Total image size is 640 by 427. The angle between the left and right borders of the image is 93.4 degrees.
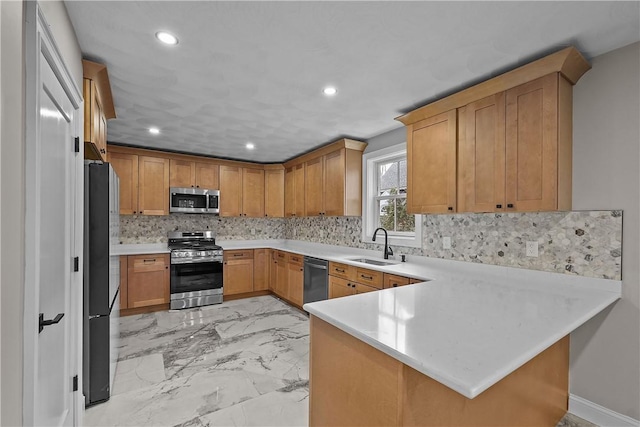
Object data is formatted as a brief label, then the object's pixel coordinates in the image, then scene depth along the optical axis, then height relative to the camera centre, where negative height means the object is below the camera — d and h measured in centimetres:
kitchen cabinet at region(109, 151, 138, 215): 436 +51
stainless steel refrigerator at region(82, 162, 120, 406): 203 -47
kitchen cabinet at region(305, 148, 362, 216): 407 +43
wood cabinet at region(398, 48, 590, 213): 202 +56
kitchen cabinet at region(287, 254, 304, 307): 440 -98
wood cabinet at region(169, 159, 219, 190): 484 +65
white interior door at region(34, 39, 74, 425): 130 -18
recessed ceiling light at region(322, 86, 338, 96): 254 +106
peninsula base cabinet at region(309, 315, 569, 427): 112 -78
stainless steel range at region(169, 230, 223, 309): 448 -95
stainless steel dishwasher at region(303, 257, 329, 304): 382 -88
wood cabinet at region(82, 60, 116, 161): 206 +83
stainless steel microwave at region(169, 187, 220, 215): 479 +21
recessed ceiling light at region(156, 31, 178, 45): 180 +107
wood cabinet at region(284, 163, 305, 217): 504 +41
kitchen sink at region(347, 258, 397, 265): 347 -57
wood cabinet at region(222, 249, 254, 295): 496 -97
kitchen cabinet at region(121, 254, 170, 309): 419 -96
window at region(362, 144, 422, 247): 364 +20
